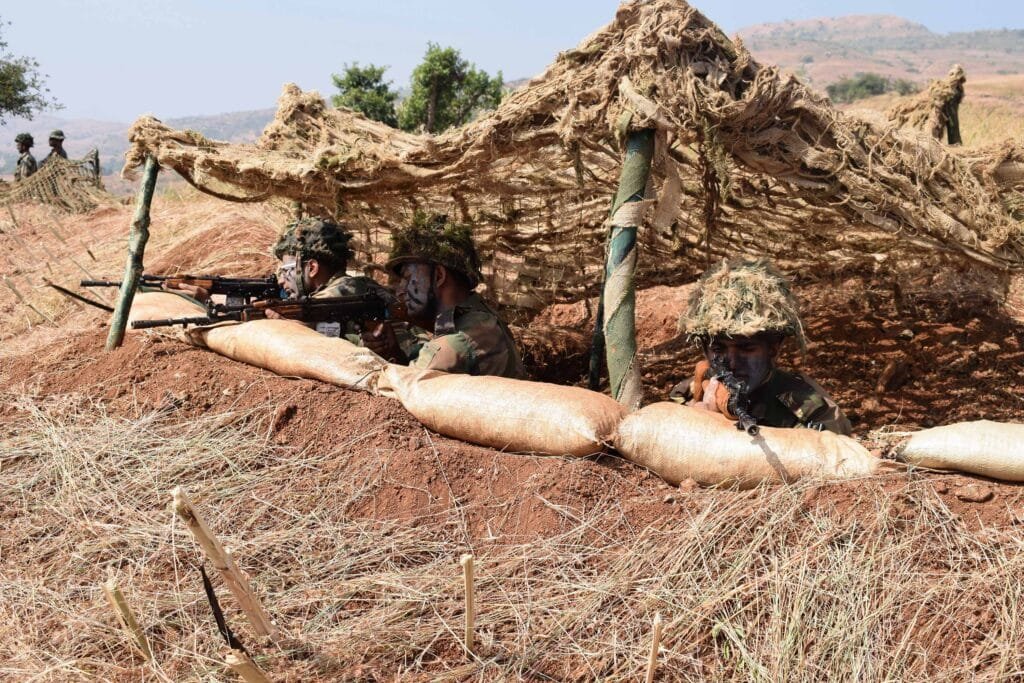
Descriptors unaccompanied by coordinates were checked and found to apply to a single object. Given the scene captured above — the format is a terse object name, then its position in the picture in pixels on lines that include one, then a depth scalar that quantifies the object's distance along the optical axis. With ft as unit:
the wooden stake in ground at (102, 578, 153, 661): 6.30
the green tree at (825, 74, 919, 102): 161.07
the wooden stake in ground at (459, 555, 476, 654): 6.13
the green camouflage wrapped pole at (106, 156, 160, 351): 14.16
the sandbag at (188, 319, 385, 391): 11.84
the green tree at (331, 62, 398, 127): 55.01
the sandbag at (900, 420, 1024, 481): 8.49
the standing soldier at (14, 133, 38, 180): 45.06
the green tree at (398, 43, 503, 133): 53.36
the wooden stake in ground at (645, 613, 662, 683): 6.06
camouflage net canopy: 10.57
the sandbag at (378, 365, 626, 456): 9.70
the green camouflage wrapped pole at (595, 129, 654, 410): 10.62
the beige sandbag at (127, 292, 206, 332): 16.01
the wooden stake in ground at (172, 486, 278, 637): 5.67
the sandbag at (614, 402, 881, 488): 8.93
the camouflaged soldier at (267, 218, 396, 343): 15.58
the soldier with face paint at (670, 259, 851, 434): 10.09
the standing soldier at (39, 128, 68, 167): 43.28
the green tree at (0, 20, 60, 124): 69.15
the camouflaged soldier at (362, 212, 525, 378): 13.51
